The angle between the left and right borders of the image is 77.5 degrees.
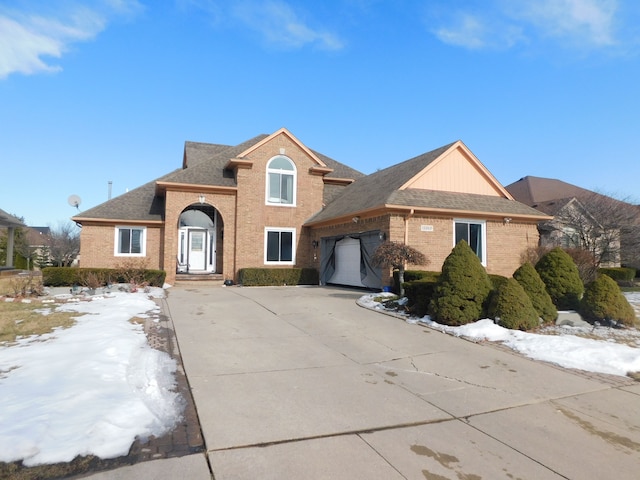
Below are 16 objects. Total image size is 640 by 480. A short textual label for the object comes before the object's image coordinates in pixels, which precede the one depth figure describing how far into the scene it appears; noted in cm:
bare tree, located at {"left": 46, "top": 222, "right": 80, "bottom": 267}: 3459
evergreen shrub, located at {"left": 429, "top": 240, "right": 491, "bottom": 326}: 881
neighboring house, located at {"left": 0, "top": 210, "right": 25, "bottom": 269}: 2277
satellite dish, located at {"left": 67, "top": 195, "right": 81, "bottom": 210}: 2231
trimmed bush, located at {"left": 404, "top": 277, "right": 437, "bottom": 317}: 995
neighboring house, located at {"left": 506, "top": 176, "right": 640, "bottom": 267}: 2088
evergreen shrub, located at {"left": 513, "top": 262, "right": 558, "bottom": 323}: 906
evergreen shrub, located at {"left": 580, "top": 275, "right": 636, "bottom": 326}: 887
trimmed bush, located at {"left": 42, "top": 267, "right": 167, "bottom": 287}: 1570
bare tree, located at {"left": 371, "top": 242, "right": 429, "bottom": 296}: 1295
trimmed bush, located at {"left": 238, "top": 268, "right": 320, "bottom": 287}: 1856
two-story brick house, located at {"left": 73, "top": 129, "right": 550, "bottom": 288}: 1636
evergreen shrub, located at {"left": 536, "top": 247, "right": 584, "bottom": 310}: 1003
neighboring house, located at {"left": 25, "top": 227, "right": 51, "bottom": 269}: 3816
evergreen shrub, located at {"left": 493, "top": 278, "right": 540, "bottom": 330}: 830
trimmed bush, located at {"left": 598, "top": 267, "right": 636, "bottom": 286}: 2077
